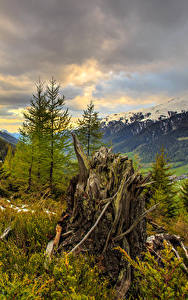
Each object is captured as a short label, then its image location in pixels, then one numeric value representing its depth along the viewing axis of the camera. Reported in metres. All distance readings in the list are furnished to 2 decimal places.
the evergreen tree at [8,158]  26.87
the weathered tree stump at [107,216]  2.20
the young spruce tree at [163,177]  16.54
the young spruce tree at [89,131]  17.25
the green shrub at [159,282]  1.33
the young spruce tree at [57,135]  14.80
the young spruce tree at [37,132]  13.98
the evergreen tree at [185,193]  21.20
